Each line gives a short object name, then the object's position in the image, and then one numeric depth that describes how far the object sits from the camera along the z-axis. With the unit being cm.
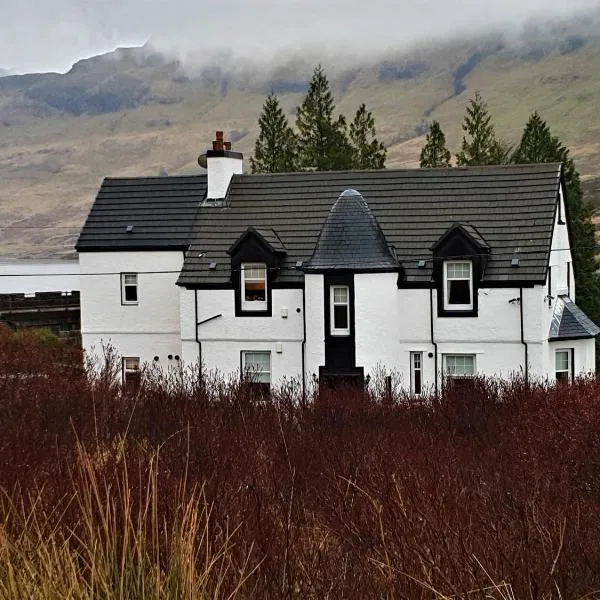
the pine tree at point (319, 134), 6850
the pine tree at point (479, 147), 6706
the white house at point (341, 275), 3753
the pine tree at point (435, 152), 6706
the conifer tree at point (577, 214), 4959
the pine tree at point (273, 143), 6981
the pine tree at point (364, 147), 6925
